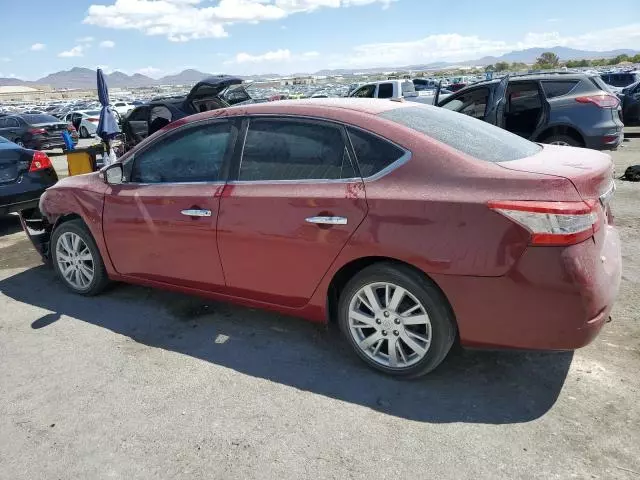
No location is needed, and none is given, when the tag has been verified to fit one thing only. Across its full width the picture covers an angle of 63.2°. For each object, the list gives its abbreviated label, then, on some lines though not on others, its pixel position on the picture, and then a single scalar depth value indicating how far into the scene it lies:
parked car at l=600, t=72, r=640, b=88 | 22.66
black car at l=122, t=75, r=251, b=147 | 11.04
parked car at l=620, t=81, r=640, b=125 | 14.43
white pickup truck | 18.17
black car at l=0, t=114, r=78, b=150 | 18.52
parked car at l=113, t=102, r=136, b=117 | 41.62
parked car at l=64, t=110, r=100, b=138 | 26.56
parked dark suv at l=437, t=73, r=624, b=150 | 8.35
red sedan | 2.61
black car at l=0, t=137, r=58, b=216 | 6.73
